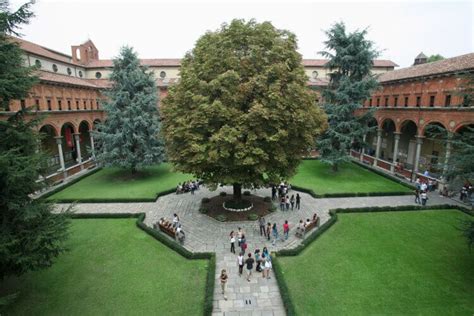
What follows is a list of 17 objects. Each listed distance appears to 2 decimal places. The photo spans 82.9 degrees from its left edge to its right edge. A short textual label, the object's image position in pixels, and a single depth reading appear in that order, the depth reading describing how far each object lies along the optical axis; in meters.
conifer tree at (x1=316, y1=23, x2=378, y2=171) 27.75
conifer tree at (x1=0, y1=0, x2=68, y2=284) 9.00
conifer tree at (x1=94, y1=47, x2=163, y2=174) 27.31
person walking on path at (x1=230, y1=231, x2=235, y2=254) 14.75
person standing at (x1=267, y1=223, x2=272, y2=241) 15.94
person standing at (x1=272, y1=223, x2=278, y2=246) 15.72
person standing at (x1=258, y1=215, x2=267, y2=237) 16.55
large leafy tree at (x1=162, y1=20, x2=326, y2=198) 15.83
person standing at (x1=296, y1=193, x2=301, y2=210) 20.77
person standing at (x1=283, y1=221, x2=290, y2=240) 15.95
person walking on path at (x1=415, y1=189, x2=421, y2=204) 22.14
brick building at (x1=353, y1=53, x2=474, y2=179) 23.00
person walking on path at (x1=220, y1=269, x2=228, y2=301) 11.49
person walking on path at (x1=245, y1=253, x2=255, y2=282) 12.55
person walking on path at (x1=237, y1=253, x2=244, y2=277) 12.82
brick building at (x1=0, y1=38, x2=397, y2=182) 28.02
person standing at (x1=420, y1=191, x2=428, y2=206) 21.22
